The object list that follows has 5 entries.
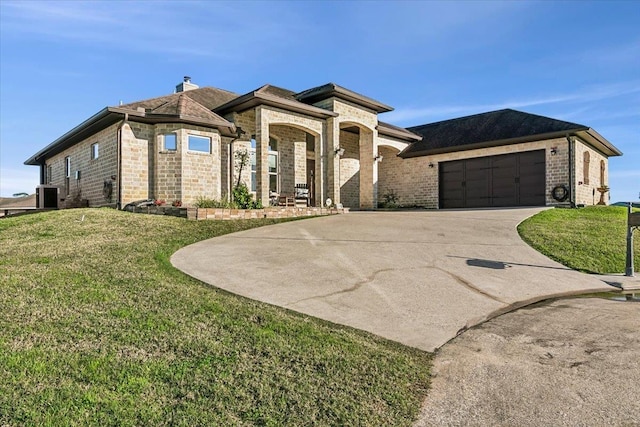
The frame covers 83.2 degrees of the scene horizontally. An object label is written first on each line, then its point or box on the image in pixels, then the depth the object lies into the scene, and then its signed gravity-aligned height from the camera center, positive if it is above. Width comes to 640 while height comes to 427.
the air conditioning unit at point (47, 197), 18.59 +0.72
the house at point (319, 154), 13.95 +2.59
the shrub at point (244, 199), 13.42 +0.38
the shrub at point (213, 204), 12.76 +0.19
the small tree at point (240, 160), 15.76 +2.15
